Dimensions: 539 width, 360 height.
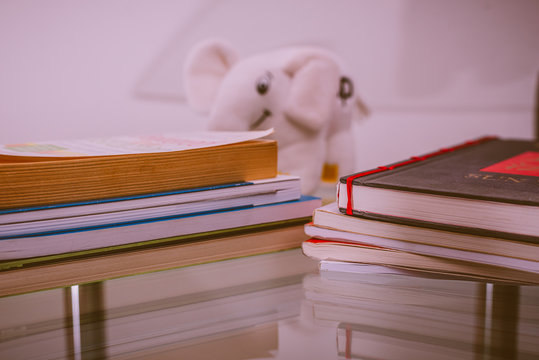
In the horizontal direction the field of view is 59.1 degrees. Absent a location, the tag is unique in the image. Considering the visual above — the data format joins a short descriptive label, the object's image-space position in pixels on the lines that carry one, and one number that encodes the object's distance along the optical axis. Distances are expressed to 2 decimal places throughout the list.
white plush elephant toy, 1.03
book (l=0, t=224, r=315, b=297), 0.43
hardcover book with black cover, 0.43
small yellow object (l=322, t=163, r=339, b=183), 1.26
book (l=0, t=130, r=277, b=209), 0.44
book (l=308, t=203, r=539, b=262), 0.44
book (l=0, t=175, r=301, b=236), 0.43
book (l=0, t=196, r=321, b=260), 0.43
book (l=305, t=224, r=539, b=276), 0.44
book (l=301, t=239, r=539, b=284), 0.46
